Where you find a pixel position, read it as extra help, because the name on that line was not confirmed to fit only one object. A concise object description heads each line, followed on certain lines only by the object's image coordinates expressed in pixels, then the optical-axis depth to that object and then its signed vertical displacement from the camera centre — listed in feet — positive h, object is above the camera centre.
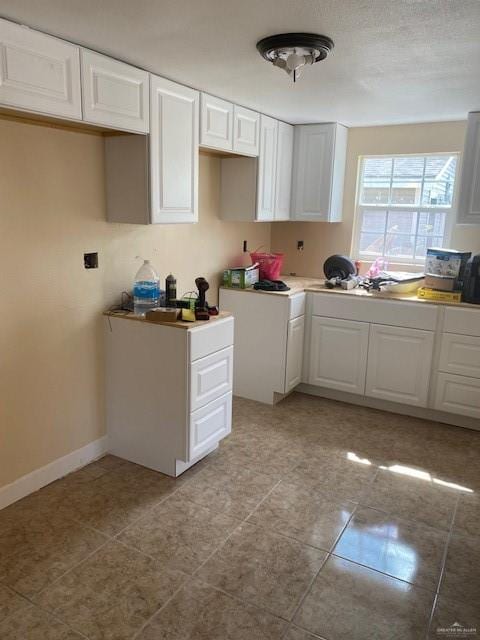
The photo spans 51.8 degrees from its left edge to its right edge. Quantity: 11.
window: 13.39 +0.54
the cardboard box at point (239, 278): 13.08 -1.52
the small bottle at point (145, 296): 9.79 -1.55
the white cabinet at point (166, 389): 9.07 -3.25
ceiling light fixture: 6.80 +2.42
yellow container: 11.71 -1.63
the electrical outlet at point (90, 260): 9.23 -0.84
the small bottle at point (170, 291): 9.99 -1.48
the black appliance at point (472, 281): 11.49 -1.23
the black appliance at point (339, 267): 13.73 -1.22
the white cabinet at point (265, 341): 12.62 -3.10
